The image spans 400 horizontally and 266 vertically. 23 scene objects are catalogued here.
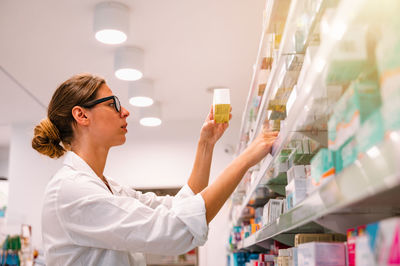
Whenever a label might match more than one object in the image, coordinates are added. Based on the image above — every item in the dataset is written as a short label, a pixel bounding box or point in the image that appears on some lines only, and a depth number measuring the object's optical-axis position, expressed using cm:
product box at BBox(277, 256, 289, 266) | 178
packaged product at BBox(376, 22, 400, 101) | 75
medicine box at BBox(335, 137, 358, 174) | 91
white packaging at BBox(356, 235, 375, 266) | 87
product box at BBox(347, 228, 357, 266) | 109
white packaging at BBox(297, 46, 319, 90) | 129
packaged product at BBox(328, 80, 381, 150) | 90
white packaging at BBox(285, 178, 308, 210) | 150
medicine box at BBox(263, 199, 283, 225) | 202
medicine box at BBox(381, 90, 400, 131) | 68
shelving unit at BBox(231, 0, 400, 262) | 73
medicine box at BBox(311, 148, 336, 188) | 107
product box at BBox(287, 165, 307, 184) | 161
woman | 154
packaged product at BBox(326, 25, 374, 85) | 93
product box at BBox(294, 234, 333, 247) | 143
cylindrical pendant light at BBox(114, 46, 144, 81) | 455
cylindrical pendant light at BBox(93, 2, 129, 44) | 376
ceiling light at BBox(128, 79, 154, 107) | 545
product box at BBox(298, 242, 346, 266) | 118
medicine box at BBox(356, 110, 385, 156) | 75
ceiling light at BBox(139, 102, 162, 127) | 630
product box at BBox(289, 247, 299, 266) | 155
